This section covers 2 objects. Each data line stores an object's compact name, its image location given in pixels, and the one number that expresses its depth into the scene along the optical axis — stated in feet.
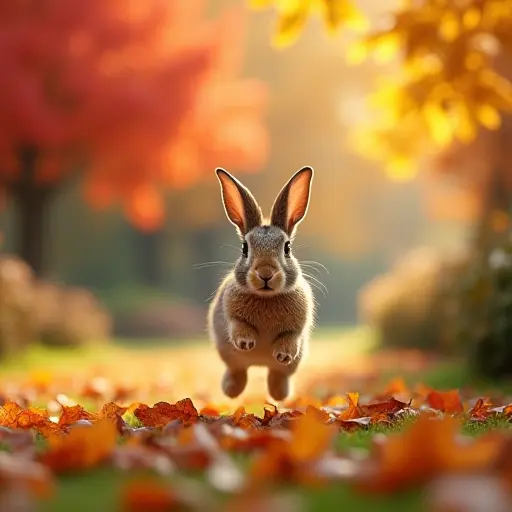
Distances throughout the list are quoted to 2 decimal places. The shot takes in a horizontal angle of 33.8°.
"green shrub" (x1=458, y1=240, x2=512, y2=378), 25.82
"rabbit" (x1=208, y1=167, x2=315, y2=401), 13.03
